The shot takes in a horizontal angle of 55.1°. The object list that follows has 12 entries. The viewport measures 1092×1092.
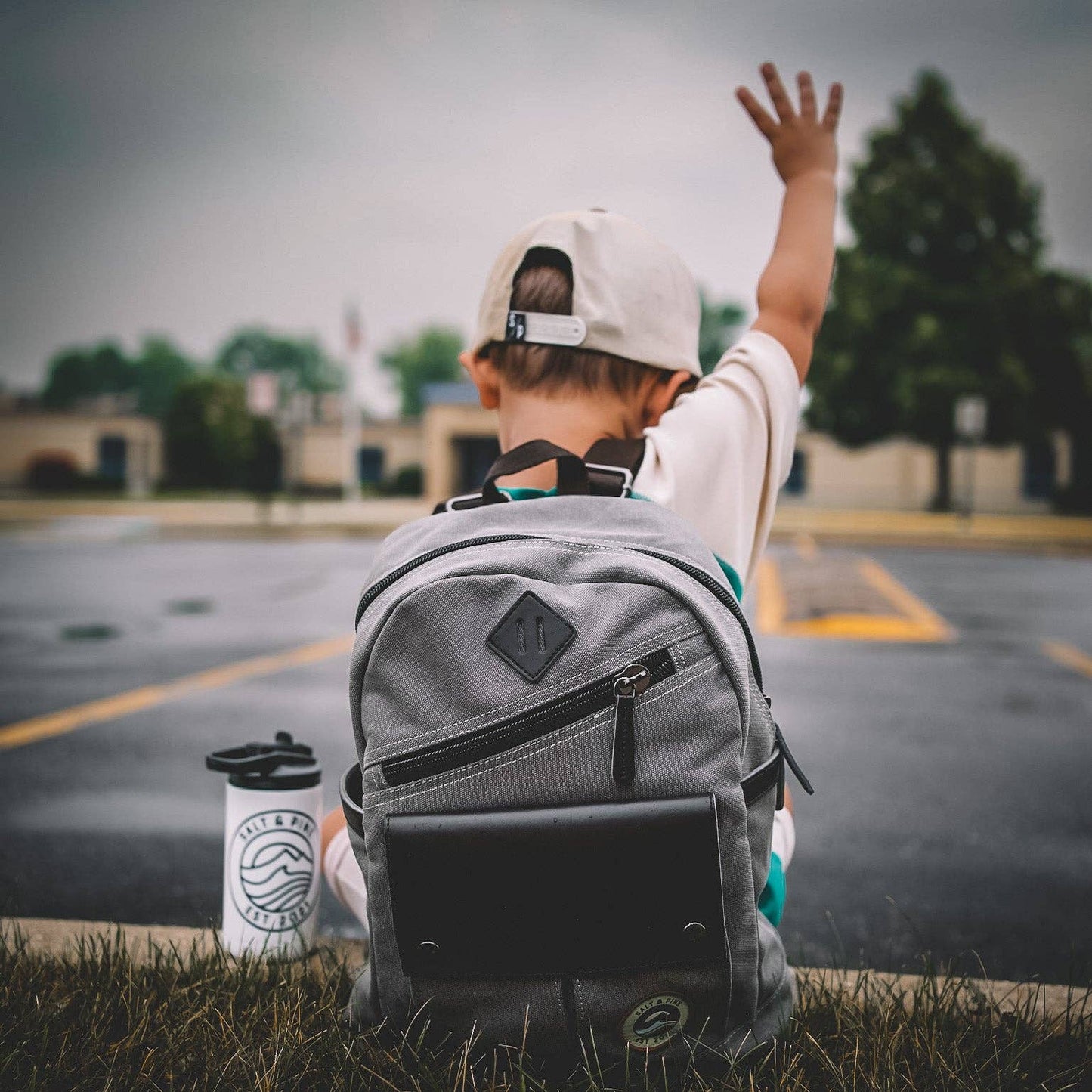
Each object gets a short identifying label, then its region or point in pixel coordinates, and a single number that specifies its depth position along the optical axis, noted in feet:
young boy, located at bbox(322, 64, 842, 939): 5.63
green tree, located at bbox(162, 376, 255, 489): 156.66
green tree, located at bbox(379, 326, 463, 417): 309.22
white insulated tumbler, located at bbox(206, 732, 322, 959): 7.01
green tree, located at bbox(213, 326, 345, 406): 360.07
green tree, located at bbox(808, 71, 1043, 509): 105.19
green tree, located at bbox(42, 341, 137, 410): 351.67
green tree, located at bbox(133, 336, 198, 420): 360.69
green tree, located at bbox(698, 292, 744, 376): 265.34
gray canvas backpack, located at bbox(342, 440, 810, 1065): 4.70
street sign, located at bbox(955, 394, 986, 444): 75.56
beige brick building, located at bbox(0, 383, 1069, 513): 137.69
